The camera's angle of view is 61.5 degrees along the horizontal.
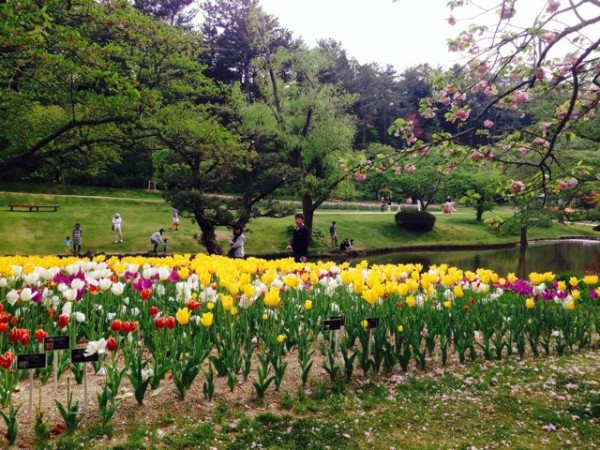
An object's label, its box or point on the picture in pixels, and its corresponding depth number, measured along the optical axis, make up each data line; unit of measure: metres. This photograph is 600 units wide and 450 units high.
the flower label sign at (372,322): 4.69
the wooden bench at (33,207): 27.21
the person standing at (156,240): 23.00
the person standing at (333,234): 29.87
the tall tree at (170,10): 47.69
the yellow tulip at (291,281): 5.38
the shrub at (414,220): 36.97
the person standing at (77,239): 22.28
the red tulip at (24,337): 3.50
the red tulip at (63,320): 3.78
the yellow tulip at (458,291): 5.72
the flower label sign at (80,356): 3.44
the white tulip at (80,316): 4.31
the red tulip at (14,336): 3.51
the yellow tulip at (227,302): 4.54
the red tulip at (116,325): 3.67
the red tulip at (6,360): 3.11
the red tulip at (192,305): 4.47
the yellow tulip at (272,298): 4.74
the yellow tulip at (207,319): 4.23
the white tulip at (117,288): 5.01
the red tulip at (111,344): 3.44
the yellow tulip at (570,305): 5.99
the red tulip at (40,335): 3.52
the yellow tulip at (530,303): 5.91
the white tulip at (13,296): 4.45
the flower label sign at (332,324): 4.58
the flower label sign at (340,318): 4.64
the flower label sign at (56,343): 3.50
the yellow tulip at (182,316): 4.07
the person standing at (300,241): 10.23
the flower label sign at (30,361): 3.28
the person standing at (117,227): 24.50
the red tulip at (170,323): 3.96
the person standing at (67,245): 21.99
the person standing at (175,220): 26.94
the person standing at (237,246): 11.41
